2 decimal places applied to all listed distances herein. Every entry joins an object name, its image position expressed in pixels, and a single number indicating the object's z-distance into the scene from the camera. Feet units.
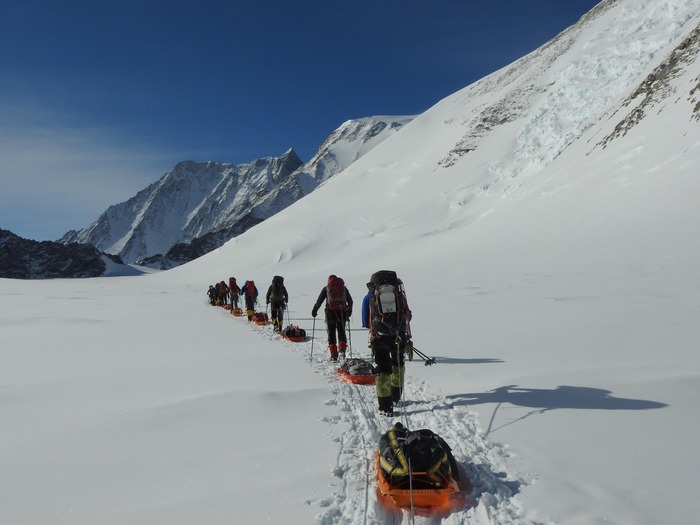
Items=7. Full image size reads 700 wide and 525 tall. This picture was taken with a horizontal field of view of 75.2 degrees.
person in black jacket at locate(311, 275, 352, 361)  30.37
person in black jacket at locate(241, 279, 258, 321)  57.26
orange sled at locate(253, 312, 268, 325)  52.19
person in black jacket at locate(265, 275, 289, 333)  43.39
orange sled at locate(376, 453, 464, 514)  11.71
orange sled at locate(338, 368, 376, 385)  23.88
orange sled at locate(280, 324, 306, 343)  39.63
